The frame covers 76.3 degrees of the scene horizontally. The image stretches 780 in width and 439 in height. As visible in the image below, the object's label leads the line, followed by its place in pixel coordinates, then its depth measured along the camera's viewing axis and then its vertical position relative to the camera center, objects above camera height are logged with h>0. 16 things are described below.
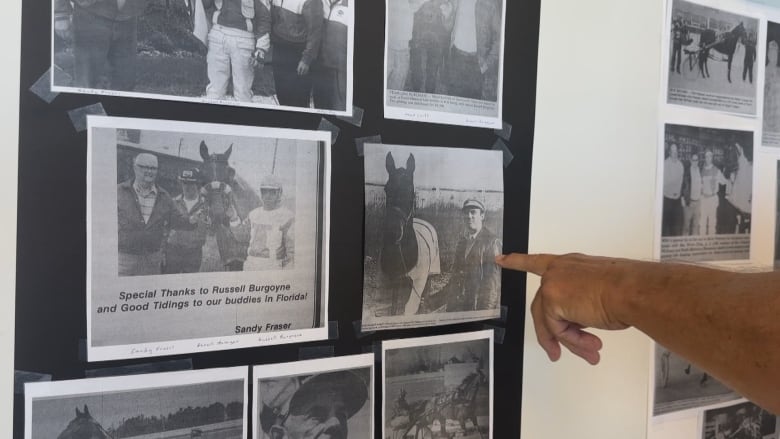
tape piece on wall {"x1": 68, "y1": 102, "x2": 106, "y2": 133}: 0.45 +0.07
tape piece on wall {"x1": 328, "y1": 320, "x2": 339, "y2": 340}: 0.54 -0.14
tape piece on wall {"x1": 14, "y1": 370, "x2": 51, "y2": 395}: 0.44 -0.17
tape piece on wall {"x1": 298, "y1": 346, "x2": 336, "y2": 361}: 0.53 -0.16
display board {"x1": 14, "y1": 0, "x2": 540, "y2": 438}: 0.44 +0.00
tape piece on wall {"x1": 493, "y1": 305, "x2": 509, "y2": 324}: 0.61 -0.13
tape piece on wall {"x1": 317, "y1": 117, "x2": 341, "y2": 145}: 0.52 +0.08
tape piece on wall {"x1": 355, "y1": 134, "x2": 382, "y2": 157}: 0.54 +0.07
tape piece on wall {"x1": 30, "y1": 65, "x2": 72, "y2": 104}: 0.44 +0.10
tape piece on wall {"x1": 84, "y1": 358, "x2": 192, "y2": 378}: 0.46 -0.16
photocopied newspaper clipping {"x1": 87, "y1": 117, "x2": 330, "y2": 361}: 0.46 -0.04
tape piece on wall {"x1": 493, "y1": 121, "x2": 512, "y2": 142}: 0.60 +0.09
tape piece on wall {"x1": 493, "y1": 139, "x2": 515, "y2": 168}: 0.60 +0.07
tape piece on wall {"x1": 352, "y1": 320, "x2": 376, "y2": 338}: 0.55 -0.14
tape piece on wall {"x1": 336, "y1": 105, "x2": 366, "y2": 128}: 0.53 +0.09
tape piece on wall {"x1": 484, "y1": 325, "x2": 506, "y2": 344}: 0.61 -0.16
